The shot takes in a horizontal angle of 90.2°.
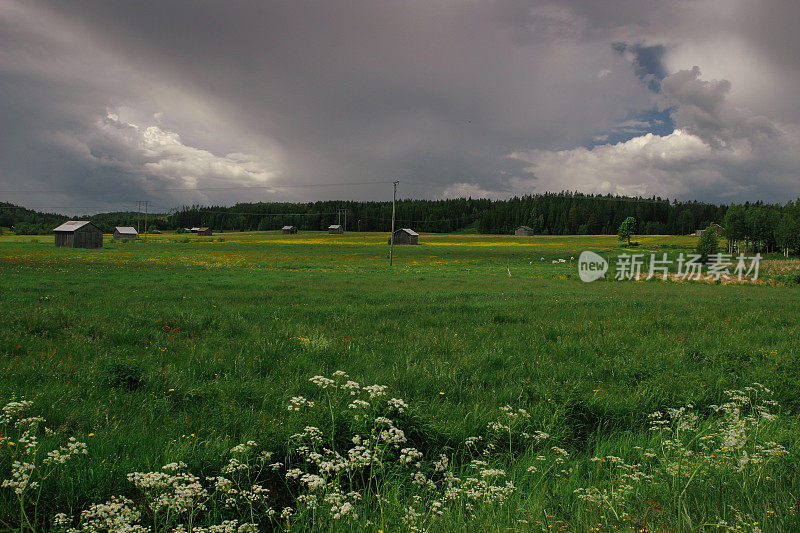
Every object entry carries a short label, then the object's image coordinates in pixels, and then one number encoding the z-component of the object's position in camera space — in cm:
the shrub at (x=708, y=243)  7444
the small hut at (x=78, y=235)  8462
